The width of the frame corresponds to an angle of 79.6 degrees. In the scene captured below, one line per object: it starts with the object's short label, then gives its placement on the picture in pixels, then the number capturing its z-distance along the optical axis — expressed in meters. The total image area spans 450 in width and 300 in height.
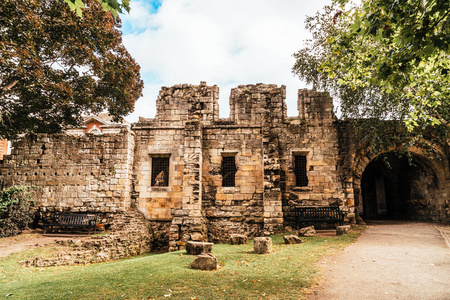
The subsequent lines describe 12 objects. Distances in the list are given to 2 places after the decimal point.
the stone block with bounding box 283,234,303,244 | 9.43
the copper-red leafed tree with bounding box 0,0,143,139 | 9.50
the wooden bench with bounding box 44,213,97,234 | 11.77
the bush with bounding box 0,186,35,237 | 11.39
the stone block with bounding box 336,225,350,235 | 10.78
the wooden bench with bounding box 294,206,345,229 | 11.86
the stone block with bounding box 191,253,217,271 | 6.34
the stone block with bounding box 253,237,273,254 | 8.00
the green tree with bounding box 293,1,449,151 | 11.67
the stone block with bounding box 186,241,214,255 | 8.26
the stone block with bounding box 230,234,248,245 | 10.38
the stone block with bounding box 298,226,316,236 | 10.80
